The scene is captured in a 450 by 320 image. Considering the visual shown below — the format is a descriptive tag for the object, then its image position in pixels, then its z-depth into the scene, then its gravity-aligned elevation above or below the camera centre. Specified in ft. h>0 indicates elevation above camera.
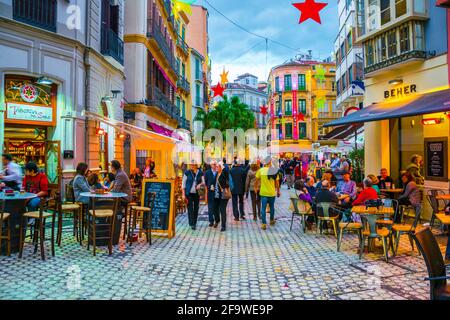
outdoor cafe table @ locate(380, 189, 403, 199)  38.42 -2.46
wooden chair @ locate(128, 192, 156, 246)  27.91 -3.56
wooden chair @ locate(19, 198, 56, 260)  22.79 -3.36
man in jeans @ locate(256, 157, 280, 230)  35.12 -1.78
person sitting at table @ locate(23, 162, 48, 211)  28.37 -0.92
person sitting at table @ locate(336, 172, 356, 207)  32.60 -1.97
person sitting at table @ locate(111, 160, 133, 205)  28.25 -1.02
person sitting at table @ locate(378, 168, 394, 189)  40.47 -1.39
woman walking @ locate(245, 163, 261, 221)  41.42 -2.07
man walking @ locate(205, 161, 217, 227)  34.65 -1.37
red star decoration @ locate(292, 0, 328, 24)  31.01 +12.29
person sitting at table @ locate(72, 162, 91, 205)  27.27 -1.10
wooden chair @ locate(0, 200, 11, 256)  22.70 -3.41
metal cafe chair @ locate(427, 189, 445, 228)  30.34 -2.67
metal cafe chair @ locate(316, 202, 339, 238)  30.04 -3.40
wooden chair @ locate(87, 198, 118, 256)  24.43 -3.33
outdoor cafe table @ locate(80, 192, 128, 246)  24.86 -1.92
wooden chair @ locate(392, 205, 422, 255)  23.31 -3.59
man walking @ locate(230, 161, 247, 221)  39.81 -1.70
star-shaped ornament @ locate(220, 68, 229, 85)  85.61 +19.31
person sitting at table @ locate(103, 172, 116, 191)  36.27 -1.08
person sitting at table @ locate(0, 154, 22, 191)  28.62 -0.43
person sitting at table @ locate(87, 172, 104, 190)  30.81 -0.94
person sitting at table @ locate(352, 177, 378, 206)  28.76 -2.04
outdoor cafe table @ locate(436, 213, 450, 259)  22.40 -2.97
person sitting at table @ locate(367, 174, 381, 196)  36.03 -1.46
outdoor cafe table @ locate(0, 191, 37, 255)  23.79 -2.62
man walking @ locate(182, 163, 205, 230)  34.19 -2.02
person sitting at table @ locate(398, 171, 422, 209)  31.86 -2.05
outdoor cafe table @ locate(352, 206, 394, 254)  23.76 -2.79
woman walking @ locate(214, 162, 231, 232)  34.40 -1.89
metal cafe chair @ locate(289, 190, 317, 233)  33.24 -3.36
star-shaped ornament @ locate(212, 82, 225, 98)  85.71 +16.67
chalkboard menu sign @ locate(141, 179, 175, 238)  30.35 -2.63
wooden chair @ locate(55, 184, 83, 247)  25.90 -2.82
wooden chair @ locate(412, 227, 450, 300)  12.67 -3.14
